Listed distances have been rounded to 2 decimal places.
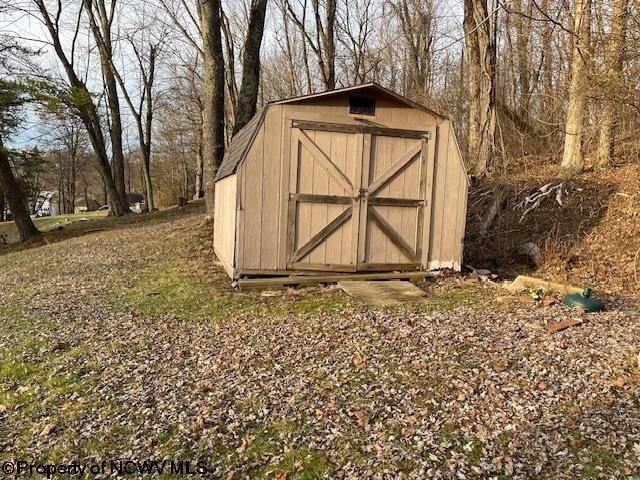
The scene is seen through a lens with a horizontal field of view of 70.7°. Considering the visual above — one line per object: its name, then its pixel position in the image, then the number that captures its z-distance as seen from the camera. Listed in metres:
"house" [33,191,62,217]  50.89
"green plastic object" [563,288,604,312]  5.53
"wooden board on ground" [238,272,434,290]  6.96
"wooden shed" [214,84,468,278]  6.87
